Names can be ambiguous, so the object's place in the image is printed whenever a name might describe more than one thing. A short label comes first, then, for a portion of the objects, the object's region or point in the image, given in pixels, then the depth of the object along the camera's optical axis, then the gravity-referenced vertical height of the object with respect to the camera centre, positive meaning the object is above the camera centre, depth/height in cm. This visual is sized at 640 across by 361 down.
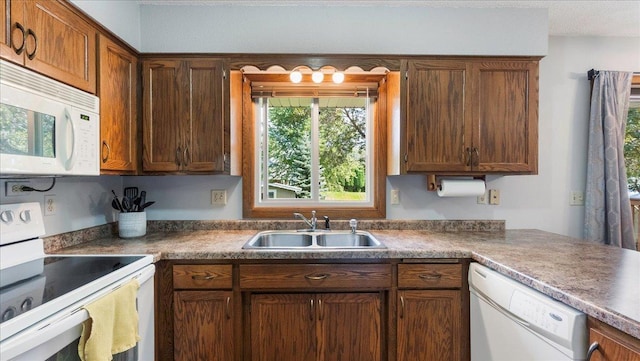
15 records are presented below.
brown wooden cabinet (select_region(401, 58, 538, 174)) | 195 +38
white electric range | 88 -39
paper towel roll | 208 -8
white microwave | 107 +21
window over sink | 238 +22
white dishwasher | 102 -58
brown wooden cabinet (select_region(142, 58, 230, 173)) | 193 +42
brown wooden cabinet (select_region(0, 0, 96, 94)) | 114 +59
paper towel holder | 217 -3
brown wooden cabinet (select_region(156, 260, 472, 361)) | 163 -71
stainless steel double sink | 211 -43
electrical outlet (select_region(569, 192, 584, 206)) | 231 -18
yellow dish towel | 103 -54
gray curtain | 217 +7
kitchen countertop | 101 -40
